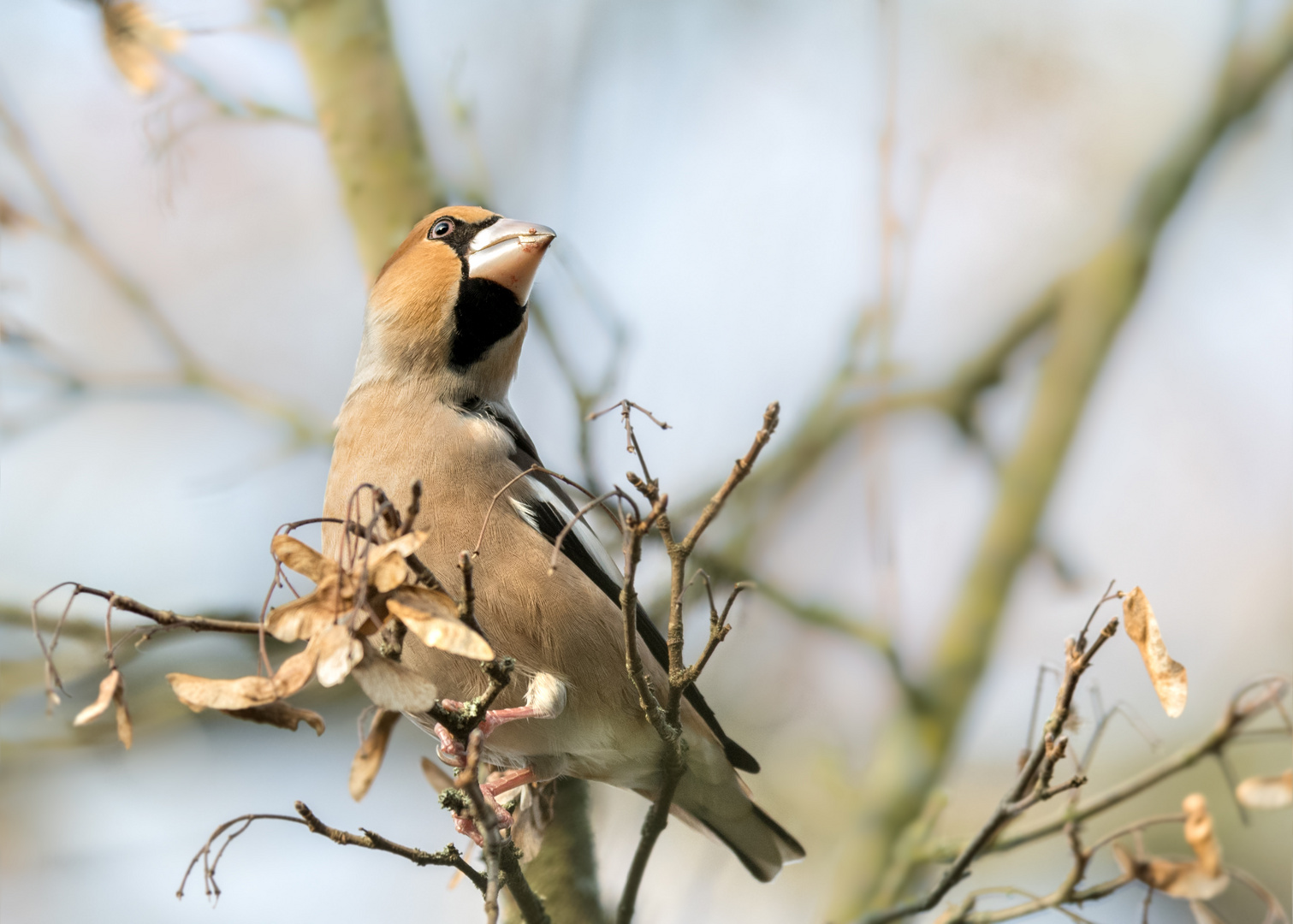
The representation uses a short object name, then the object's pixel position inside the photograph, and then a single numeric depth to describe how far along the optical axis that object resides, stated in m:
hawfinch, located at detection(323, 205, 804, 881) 5.05
